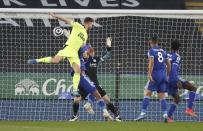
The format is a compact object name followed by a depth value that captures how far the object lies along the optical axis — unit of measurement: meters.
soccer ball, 19.57
